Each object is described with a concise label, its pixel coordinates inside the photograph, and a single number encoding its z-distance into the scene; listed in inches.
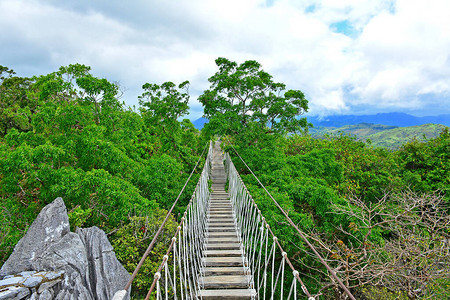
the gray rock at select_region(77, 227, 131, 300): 210.2
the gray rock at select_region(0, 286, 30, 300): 159.8
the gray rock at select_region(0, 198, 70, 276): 192.4
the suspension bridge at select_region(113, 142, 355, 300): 114.3
